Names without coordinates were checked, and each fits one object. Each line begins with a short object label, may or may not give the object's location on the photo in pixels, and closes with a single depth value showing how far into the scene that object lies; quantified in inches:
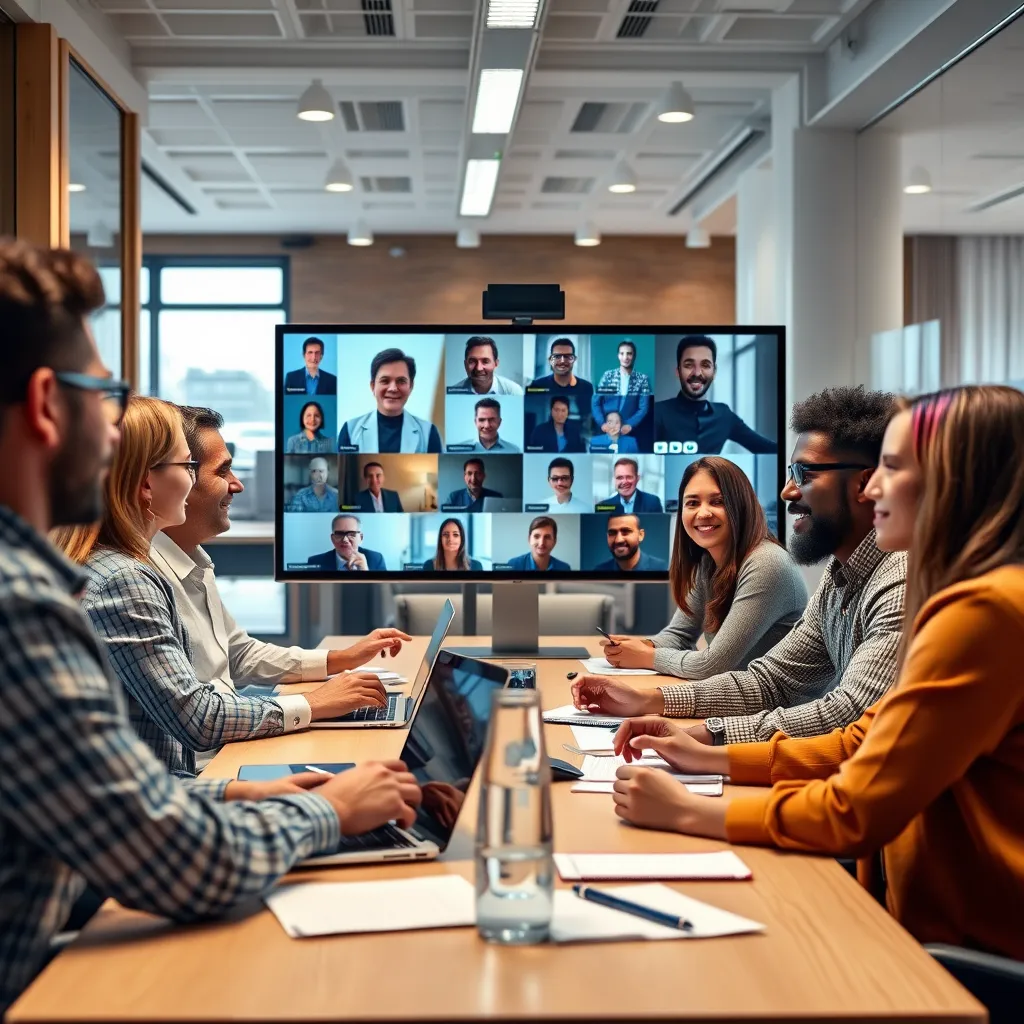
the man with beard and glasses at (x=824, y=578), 83.7
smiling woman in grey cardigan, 104.8
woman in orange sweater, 51.9
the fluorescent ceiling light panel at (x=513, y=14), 163.0
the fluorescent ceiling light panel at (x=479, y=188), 259.1
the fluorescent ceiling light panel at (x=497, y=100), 191.8
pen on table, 44.3
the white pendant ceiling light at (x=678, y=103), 213.6
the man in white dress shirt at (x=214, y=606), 96.7
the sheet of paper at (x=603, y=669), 110.1
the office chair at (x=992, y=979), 49.3
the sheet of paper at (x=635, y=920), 43.5
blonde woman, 76.8
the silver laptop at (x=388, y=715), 83.4
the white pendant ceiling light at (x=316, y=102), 209.3
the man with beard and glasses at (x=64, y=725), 39.2
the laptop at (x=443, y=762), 51.7
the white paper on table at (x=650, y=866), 50.8
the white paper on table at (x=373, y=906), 44.3
